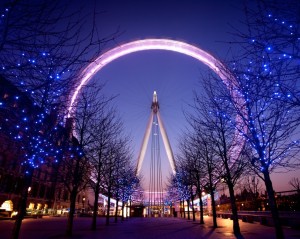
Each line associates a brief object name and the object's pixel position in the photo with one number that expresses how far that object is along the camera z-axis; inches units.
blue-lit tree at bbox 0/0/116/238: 235.8
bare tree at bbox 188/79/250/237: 525.6
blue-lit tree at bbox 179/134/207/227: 1010.1
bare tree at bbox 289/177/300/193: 2099.3
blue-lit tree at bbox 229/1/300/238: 237.0
